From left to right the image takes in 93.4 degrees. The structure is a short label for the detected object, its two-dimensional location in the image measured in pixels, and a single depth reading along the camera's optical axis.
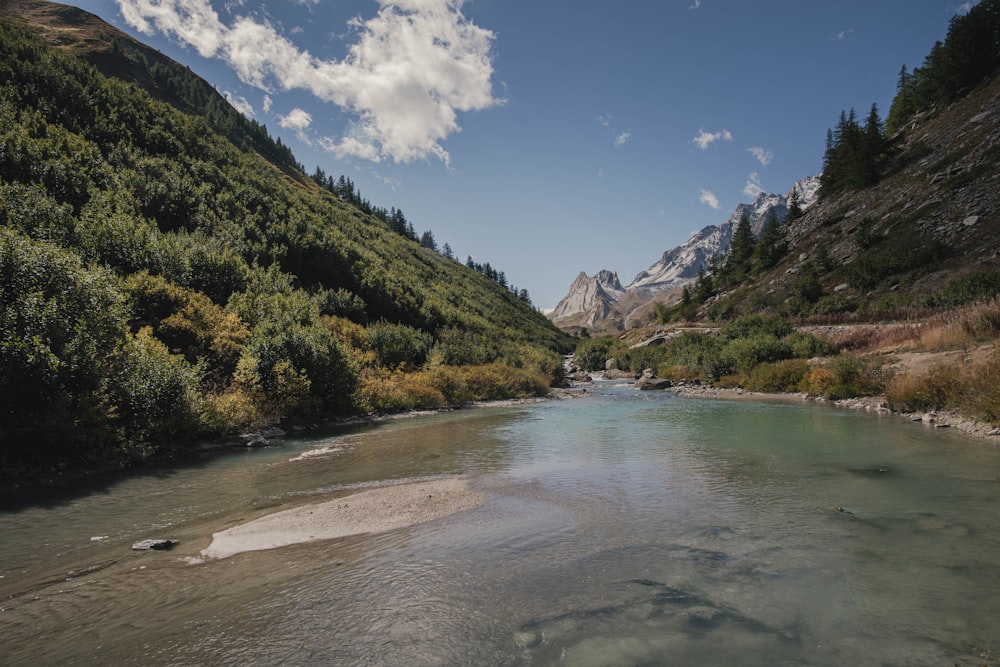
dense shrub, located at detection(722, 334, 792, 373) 40.50
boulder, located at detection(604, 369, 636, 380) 64.98
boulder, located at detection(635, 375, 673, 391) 47.53
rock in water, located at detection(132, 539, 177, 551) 8.86
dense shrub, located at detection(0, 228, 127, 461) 13.27
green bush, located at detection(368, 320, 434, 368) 38.91
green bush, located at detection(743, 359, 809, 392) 35.50
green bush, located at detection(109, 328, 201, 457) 16.55
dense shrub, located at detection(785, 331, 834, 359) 36.94
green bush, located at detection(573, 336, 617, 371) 80.88
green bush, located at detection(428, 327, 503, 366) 44.41
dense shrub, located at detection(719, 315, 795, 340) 46.72
